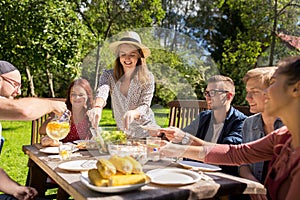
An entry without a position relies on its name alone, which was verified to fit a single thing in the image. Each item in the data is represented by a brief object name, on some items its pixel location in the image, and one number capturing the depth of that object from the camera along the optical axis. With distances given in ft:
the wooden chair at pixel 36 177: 7.27
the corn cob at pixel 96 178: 3.97
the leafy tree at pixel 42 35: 20.26
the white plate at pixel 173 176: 4.47
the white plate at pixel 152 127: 5.17
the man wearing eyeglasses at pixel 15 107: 4.49
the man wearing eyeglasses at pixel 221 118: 6.08
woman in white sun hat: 5.20
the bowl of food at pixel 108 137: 4.73
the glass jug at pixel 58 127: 6.11
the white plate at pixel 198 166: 5.36
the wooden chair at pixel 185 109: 4.87
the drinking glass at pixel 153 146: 4.92
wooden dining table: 4.02
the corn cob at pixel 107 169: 3.97
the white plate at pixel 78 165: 5.06
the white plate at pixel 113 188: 3.91
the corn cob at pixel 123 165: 3.99
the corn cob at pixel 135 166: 4.09
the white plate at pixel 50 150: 6.42
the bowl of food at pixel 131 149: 4.46
